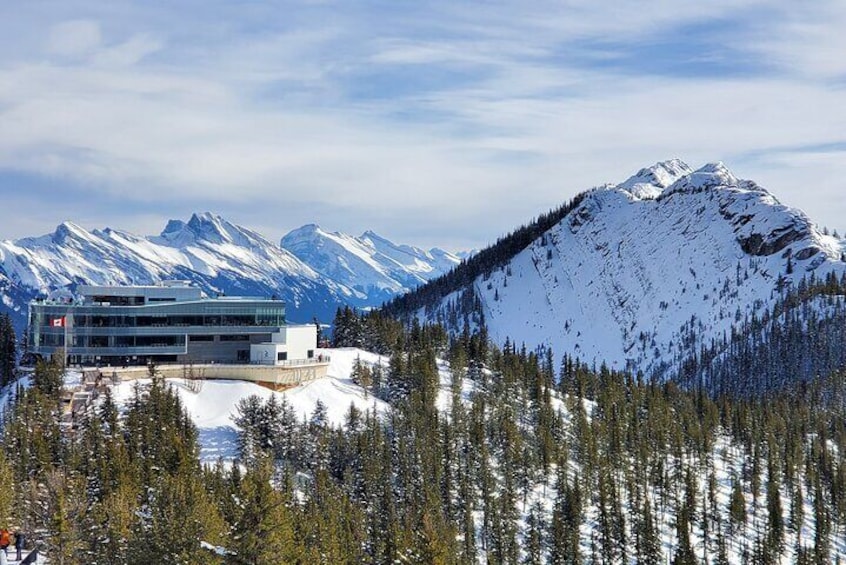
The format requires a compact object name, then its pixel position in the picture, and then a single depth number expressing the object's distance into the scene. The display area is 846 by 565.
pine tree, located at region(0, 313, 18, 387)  153.00
